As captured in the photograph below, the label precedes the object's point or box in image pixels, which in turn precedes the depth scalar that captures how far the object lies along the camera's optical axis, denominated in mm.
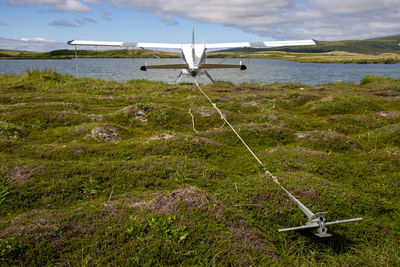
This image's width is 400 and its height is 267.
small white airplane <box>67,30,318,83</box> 28438
